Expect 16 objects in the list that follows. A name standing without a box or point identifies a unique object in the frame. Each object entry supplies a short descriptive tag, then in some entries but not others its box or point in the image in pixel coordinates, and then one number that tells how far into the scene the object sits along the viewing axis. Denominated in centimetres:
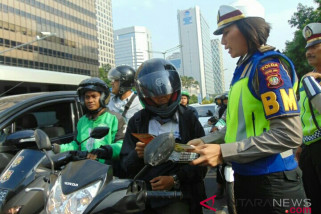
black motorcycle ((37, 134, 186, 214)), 126
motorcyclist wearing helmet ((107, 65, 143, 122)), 475
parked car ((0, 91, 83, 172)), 275
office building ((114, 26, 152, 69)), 10602
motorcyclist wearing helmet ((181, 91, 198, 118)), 697
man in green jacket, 292
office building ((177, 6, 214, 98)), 10481
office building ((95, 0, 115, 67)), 12200
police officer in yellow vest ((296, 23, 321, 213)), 245
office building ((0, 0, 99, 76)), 4766
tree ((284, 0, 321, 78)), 2694
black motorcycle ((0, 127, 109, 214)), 202
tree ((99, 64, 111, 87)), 6122
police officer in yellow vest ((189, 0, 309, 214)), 138
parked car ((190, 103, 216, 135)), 1030
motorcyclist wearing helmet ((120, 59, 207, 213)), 205
